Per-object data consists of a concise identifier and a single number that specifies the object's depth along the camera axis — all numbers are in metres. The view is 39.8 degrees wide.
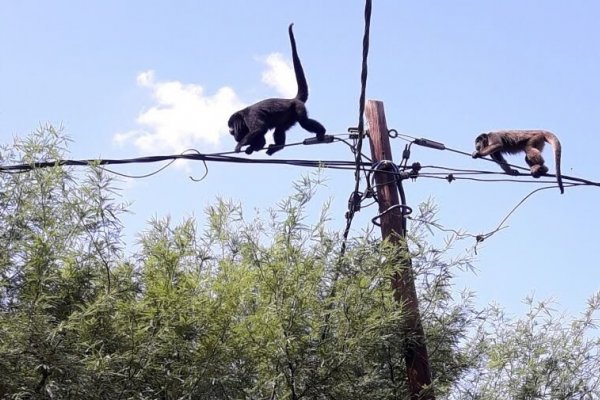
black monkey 6.04
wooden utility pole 4.25
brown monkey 7.00
